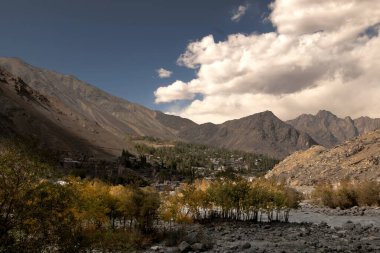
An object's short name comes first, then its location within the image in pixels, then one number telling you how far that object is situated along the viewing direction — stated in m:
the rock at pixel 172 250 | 42.50
